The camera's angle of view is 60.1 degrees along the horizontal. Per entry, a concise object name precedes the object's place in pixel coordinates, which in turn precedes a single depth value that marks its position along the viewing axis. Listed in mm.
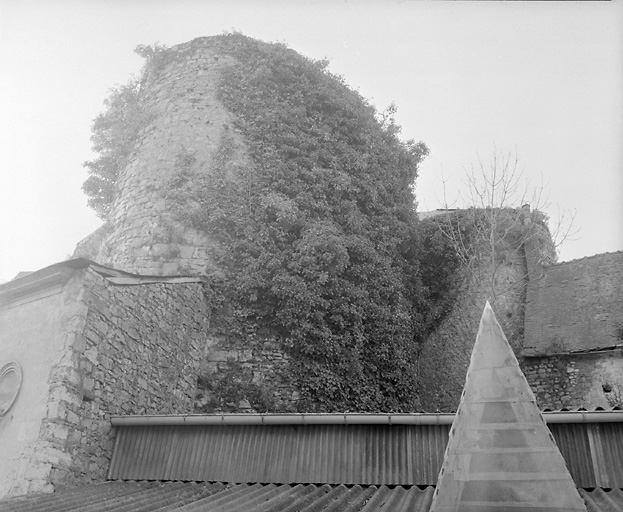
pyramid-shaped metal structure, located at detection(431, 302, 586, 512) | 3156
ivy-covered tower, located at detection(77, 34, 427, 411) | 10539
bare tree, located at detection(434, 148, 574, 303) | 15883
